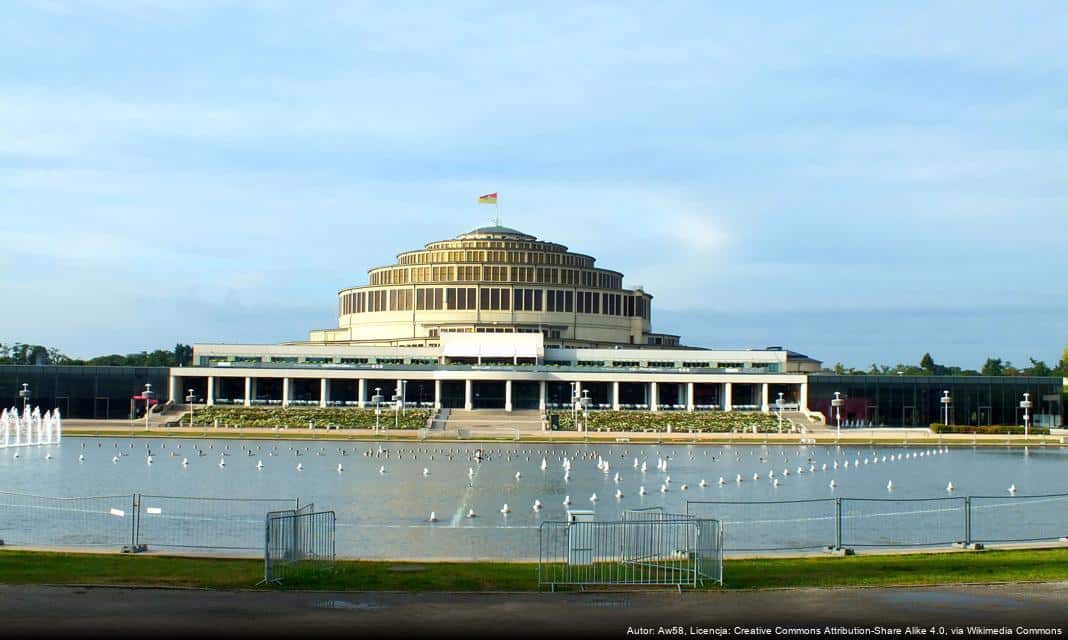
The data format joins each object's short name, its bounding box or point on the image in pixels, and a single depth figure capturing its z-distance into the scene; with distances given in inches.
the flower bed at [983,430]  4751.5
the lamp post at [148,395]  4692.9
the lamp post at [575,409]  4731.8
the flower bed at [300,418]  4537.4
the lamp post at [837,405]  4574.8
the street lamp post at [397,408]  4517.0
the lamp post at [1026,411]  4640.0
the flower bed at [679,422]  4633.4
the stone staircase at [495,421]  4623.5
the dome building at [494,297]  6195.9
